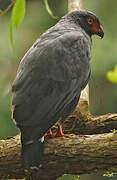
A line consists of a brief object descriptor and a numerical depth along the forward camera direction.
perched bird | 9.05
